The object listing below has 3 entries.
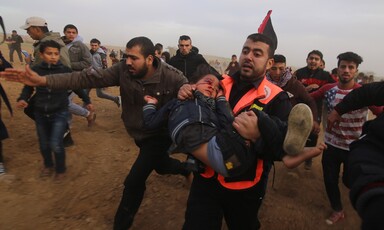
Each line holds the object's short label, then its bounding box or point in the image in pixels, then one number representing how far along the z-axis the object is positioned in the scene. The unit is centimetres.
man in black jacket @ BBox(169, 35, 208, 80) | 631
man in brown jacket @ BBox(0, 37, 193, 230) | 298
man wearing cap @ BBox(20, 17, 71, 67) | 463
